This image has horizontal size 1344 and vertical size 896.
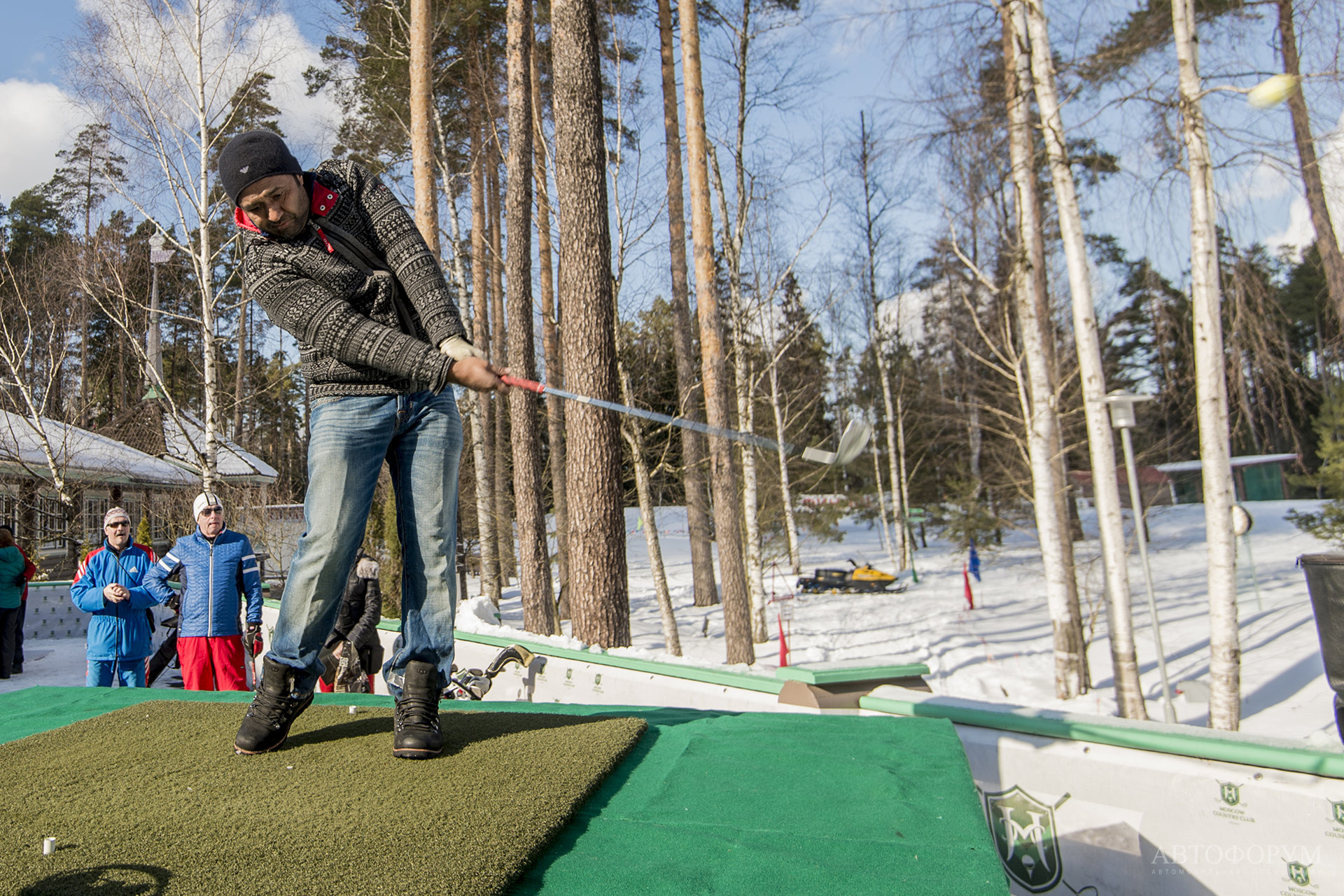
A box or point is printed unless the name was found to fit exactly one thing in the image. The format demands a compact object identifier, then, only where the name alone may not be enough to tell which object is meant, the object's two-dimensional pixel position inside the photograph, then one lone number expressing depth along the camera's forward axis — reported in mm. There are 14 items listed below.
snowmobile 22203
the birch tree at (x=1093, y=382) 8625
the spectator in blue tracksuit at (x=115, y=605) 6070
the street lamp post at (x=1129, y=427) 8766
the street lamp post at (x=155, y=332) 12875
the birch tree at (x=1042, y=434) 10258
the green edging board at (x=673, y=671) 3534
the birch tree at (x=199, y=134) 11875
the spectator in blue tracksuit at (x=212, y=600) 5586
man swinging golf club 2227
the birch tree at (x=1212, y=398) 7445
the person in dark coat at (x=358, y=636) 6332
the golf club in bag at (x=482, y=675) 4562
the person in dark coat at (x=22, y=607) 10117
